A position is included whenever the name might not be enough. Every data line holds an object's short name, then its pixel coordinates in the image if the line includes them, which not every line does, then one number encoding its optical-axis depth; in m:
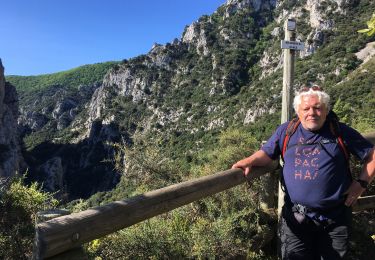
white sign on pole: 3.94
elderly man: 2.46
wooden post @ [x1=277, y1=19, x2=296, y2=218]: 4.04
